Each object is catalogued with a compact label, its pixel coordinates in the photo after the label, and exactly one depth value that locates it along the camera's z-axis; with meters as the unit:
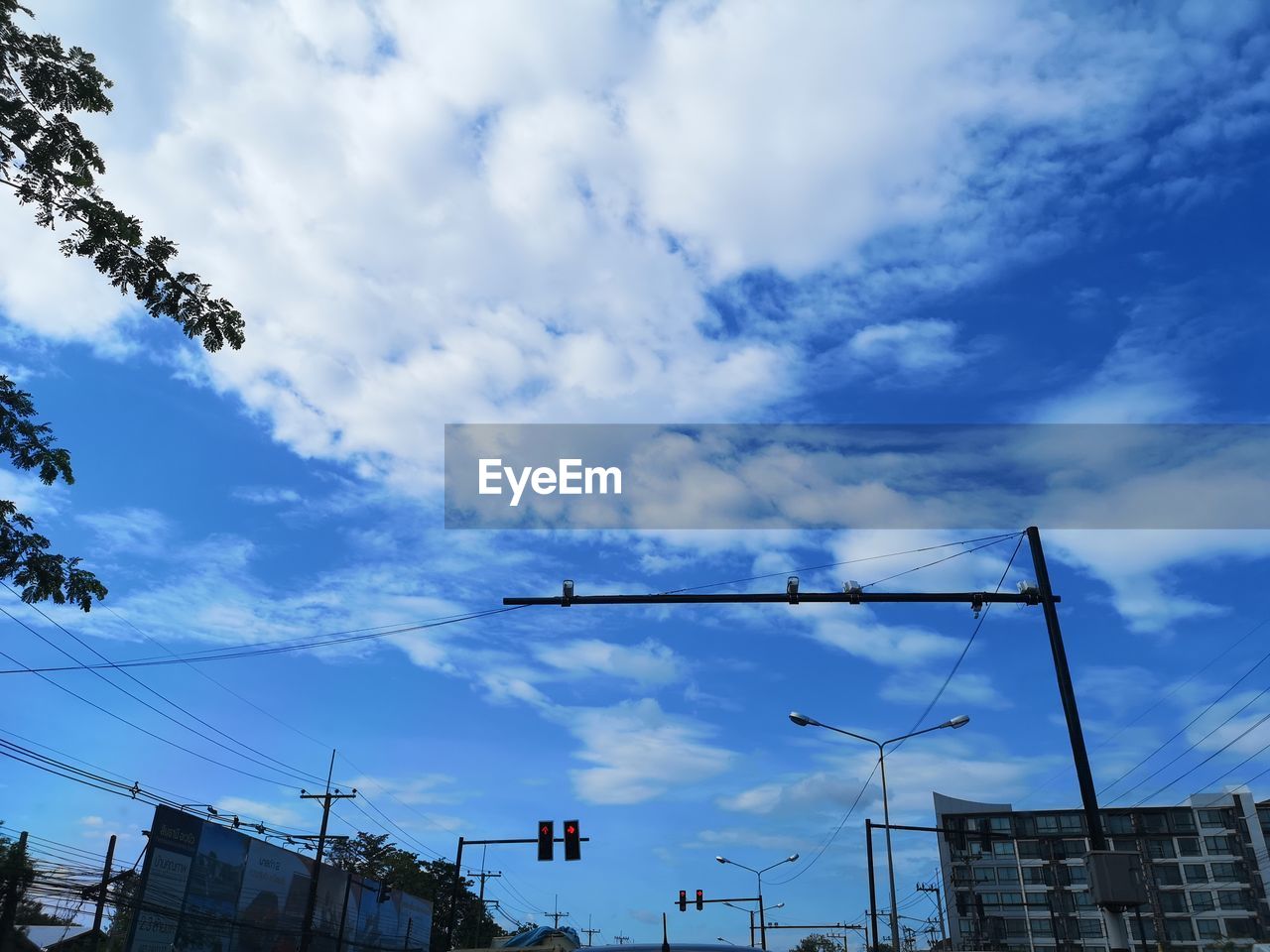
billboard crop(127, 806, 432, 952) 36.84
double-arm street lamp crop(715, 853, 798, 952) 59.35
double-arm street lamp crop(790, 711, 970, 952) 28.97
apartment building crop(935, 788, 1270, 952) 98.25
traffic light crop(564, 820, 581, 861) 33.92
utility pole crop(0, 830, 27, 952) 23.55
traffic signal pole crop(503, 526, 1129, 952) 12.72
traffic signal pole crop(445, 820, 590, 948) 39.62
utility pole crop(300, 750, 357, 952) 49.22
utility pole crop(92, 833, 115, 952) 27.84
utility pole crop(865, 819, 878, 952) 34.96
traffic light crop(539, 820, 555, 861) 34.42
